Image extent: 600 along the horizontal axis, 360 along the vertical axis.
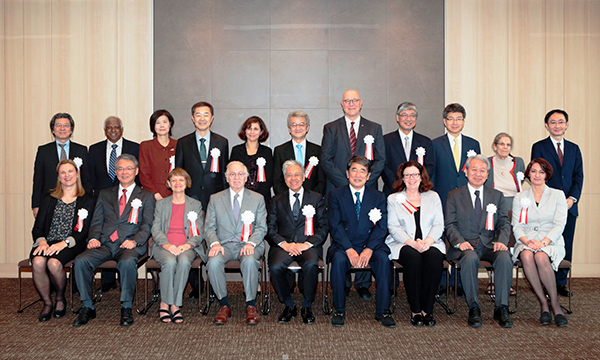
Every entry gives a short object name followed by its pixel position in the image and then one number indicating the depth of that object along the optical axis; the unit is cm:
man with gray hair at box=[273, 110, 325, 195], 509
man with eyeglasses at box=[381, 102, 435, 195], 514
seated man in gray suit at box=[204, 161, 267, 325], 438
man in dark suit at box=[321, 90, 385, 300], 504
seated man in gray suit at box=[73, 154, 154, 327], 450
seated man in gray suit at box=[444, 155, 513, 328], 449
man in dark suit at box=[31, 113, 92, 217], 528
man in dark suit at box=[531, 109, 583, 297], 538
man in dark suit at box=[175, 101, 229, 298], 512
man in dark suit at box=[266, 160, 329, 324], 435
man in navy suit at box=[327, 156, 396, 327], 436
